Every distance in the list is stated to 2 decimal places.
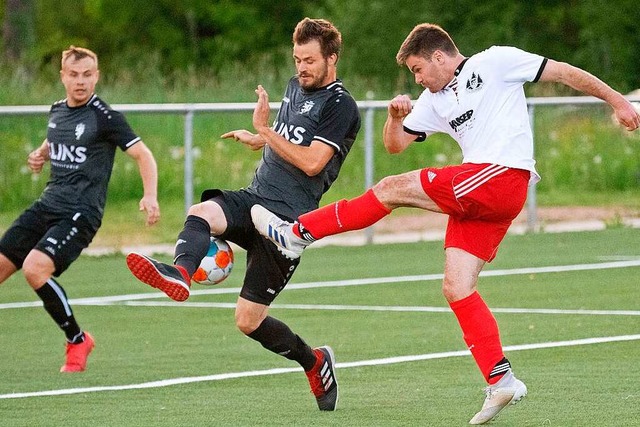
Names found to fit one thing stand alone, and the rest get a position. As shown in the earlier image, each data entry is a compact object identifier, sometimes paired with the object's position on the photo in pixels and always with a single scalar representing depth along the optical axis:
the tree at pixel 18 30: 64.80
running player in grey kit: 19.86
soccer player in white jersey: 15.19
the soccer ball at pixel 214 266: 16.20
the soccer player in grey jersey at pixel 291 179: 16.30
